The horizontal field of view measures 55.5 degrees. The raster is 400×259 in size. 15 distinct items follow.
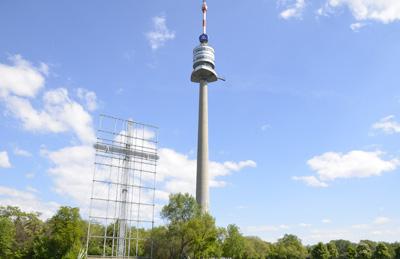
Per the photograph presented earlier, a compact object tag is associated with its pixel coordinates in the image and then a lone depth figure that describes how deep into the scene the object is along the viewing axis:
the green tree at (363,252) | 99.38
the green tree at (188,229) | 61.41
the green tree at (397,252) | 94.79
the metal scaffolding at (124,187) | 63.51
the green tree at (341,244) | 148.50
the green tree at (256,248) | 96.62
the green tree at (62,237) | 56.91
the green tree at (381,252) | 96.69
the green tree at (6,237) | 63.31
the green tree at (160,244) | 63.84
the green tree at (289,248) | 106.62
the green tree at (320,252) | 104.81
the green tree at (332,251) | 109.45
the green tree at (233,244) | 78.88
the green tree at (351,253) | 102.88
